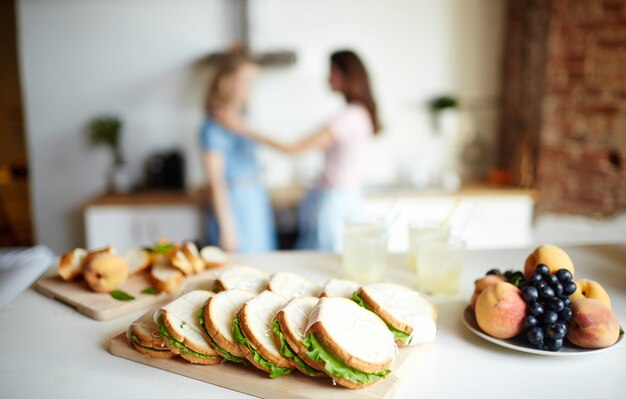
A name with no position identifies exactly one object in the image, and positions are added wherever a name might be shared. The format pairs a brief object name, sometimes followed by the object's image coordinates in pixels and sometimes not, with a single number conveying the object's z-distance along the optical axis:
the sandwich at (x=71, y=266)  1.39
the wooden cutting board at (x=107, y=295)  1.23
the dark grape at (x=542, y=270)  1.08
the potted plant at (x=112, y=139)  3.45
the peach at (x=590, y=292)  1.11
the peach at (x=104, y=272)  1.30
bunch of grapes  1.00
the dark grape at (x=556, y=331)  1.00
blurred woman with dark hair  2.77
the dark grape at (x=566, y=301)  1.02
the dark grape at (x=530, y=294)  1.03
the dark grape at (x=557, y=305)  1.01
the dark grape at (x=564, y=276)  1.06
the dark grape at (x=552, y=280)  1.05
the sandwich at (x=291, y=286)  1.20
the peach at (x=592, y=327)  1.01
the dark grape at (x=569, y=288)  1.05
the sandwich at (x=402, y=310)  1.02
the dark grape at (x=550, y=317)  1.01
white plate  0.99
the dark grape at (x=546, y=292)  1.03
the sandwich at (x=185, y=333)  0.96
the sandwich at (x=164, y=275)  1.33
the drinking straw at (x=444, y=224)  1.49
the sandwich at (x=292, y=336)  0.91
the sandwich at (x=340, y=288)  1.15
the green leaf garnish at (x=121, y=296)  1.28
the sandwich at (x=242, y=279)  1.22
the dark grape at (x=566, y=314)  1.02
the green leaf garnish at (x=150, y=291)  1.33
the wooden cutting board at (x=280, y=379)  0.87
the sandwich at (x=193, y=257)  1.47
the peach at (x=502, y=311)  1.03
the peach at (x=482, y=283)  1.16
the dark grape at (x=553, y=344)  1.00
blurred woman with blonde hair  2.88
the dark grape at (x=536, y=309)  1.02
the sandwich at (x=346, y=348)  0.87
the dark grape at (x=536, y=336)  1.00
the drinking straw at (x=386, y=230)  1.49
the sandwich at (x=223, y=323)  0.95
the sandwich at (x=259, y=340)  0.91
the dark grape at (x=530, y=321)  1.02
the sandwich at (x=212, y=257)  1.51
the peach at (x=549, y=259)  1.19
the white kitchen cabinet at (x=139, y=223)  3.19
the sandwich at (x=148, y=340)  1.00
